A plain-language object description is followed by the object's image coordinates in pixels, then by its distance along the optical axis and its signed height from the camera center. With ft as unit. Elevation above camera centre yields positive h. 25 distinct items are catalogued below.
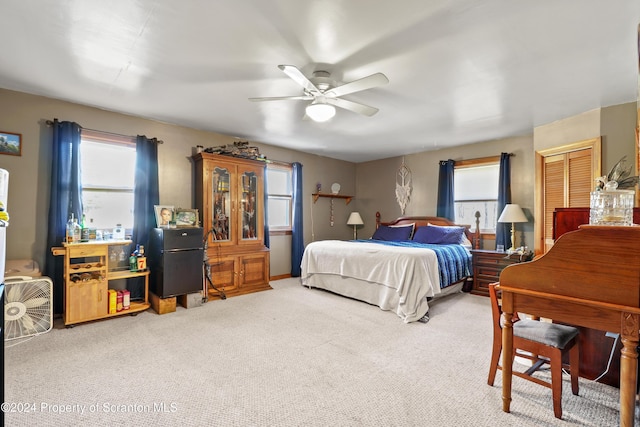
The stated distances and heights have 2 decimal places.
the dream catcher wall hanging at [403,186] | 19.98 +1.84
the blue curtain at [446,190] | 17.67 +1.43
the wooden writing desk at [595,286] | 4.47 -1.16
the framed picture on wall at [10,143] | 10.11 +2.28
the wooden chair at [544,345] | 5.65 -2.59
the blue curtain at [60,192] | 10.68 +0.67
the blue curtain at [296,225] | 18.65 -0.78
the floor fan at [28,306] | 9.27 -3.09
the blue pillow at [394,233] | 18.38 -1.25
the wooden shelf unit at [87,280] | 10.22 -2.47
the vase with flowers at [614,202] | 4.91 +0.23
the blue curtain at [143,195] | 12.62 +0.69
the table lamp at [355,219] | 21.43 -0.43
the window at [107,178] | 11.92 +1.35
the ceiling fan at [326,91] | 7.66 +3.44
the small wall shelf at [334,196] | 20.17 +1.19
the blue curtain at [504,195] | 15.28 +1.02
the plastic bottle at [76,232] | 10.72 -0.78
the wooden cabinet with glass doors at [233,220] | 13.98 -0.40
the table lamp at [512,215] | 14.20 -0.02
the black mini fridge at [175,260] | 11.89 -2.02
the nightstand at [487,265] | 13.76 -2.43
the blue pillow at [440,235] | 16.10 -1.15
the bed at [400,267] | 11.36 -2.33
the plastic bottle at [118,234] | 12.07 -0.93
